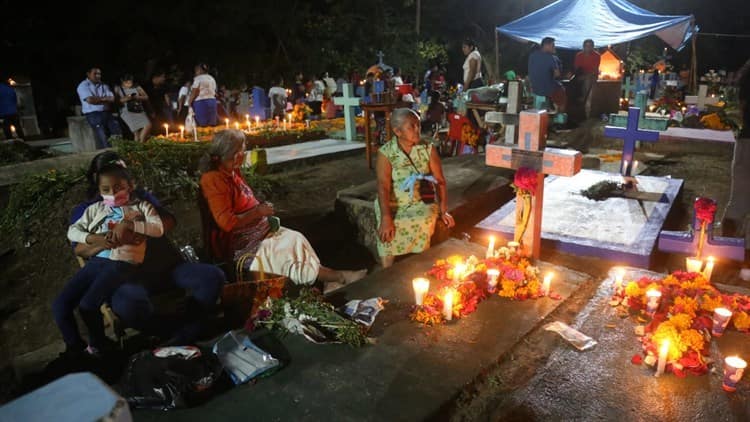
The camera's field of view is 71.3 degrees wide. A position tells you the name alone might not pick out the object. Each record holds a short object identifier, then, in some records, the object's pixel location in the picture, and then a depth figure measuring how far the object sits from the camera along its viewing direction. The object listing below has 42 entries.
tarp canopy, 13.16
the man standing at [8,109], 12.03
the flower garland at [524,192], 4.28
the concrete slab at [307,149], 9.29
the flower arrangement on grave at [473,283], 3.56
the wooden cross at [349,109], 11.08
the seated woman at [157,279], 3.68
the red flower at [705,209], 4.07
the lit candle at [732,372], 2.64
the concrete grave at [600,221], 4.95
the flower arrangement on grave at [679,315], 2.91
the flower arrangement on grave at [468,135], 10.46
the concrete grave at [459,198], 5.90
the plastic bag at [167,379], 2.58
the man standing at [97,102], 9.35
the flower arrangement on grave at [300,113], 13.57
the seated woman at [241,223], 4.09
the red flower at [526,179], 4.27
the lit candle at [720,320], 3.20
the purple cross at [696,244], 4.28
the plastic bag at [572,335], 3.17
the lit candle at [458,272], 3.98
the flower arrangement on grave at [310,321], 3.22
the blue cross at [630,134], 6.83
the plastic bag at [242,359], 2.84
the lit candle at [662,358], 2.83
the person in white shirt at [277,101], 14.38
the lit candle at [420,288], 3.62
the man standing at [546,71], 10.64
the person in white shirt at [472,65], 11.66
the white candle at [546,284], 3.87
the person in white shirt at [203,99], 10.45
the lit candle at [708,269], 3.86
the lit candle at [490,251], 4.34
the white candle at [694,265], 3.99
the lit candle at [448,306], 3.50
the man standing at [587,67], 12.28
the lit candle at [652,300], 3.42
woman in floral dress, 4.60
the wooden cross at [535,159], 4.28
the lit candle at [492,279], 3.91
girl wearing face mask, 3.67
